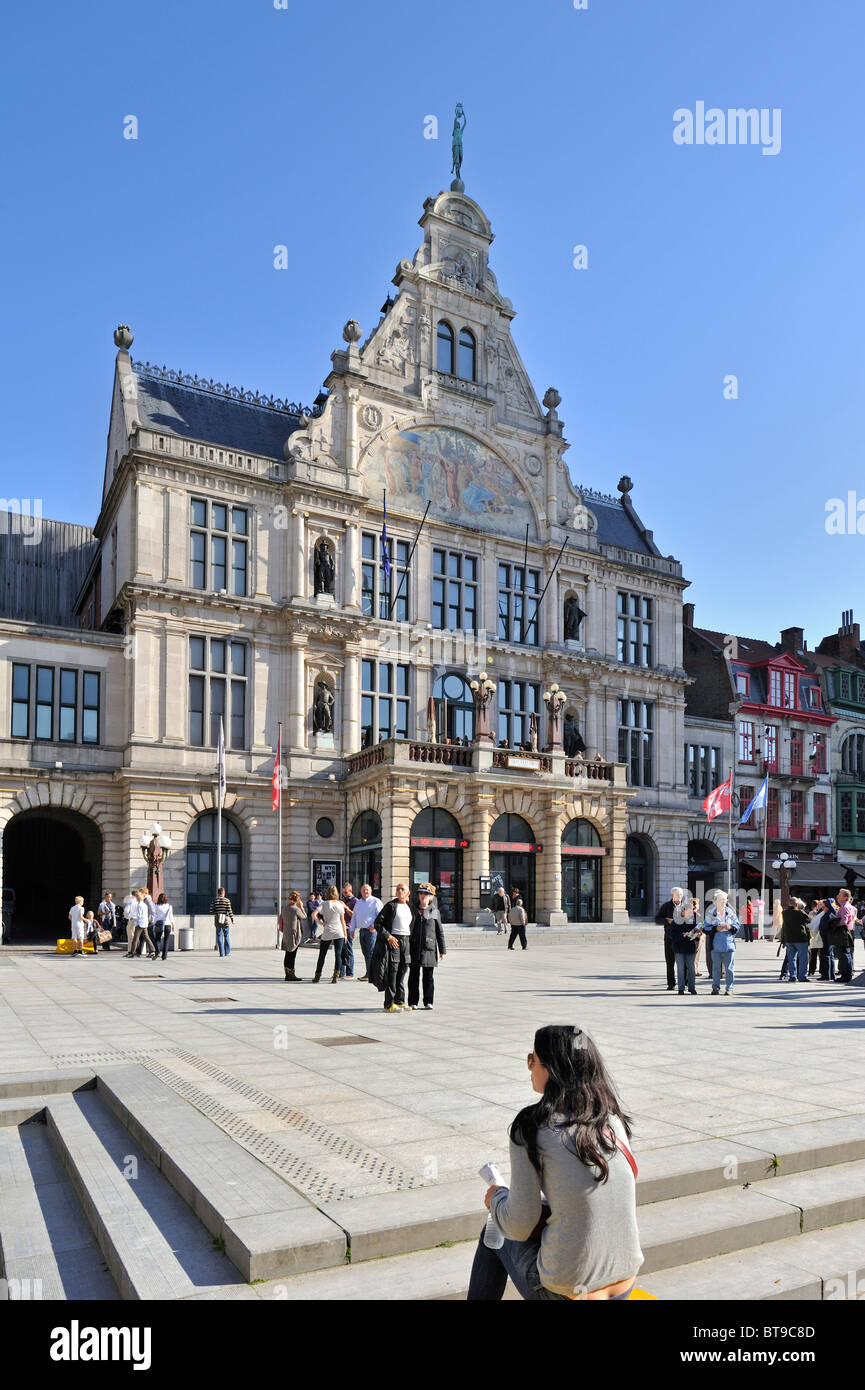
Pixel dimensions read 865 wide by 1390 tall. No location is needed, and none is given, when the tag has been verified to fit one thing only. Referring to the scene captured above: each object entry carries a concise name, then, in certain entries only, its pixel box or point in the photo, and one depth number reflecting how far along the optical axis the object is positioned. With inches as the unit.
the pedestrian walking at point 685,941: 764.6
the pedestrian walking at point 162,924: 1112.8
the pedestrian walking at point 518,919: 1332.4
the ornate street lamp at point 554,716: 1744.6
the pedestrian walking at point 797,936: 867.4
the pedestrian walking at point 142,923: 1116.5
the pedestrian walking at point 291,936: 834.8
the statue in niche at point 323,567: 1675.7
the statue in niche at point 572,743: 1891.0
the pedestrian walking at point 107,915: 1333.7
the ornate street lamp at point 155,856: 1398.9
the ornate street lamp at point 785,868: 1689.2
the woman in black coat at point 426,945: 651.5
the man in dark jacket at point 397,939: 640.4
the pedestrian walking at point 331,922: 796.2
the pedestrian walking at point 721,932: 766.5
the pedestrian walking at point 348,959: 875.9
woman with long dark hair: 159.2
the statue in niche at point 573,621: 1950.1
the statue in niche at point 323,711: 1652.3
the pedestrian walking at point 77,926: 1160.8
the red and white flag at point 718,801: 1552.7
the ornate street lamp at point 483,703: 1630.2
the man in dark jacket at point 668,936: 787.4
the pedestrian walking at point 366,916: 812.0
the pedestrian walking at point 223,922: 1144.2
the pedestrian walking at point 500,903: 1540.4
